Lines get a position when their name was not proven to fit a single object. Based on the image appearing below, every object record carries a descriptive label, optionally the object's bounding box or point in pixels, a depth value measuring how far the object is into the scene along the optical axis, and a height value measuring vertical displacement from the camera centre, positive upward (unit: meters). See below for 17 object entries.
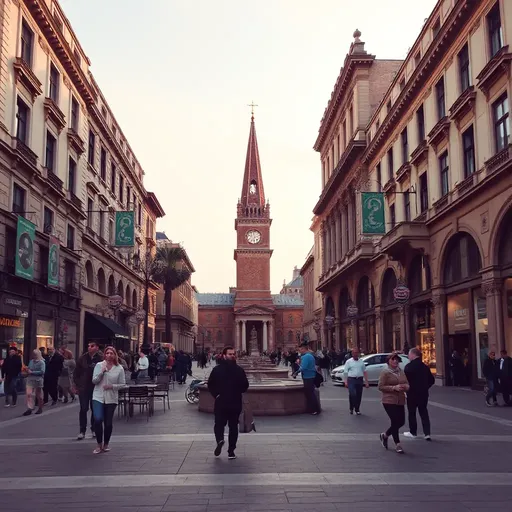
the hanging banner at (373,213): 31.80 +6.78
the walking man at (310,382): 17.59 -0.97
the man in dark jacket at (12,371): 20.03 -0.70
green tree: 61.75 +7.70
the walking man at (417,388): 12.55 -0.83
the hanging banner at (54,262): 29.36 +4.09
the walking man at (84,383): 12.71 -0.69
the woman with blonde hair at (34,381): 18.00 -0.92
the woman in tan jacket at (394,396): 11.24 -0.89
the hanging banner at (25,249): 25.28 +4.10
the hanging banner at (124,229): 35.47 +6.67
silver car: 28.84 -0.80
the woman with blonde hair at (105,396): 11.20 -0.85
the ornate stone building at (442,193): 23.41 +6.97
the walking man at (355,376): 17.33 -0.80
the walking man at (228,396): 10.43 -0.81
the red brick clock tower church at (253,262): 127.00 +17.11
